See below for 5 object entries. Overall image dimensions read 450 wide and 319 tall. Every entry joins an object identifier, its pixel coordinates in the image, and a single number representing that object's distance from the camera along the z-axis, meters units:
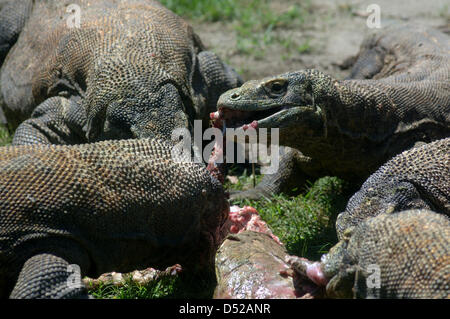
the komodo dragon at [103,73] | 5.70
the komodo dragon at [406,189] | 4.66
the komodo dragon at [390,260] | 3.57
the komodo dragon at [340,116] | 5.45
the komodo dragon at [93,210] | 4.18
